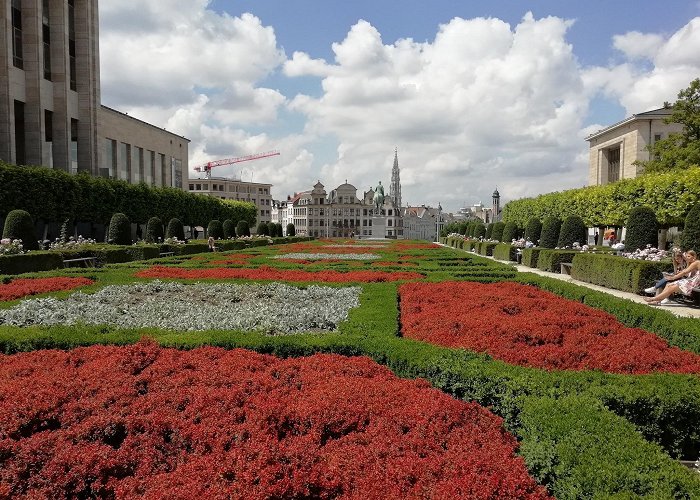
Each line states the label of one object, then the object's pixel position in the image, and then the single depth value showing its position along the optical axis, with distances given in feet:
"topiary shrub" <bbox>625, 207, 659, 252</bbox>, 66.33
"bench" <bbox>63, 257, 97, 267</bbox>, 65.28
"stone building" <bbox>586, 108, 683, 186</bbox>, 188.75
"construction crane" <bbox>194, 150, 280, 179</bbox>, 607.65
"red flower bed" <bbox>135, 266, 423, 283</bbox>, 45.19
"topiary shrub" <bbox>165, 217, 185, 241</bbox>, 120.47
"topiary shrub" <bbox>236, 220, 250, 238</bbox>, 176.65
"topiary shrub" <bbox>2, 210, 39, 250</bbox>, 70.85
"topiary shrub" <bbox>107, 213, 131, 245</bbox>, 95.35
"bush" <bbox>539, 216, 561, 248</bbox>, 95.61
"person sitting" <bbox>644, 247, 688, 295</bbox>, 42.71
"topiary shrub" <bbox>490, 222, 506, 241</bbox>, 146.92
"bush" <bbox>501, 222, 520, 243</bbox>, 135.03
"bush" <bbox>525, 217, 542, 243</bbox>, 112.47
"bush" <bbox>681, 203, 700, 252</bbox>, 54.65
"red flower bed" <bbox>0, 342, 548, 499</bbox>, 10.53
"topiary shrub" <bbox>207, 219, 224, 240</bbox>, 141.21
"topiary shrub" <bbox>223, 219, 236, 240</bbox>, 149.95
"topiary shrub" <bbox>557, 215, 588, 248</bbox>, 88.63
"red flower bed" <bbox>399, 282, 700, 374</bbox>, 20.15
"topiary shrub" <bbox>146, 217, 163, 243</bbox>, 110.93
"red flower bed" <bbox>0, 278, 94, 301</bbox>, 34.71
